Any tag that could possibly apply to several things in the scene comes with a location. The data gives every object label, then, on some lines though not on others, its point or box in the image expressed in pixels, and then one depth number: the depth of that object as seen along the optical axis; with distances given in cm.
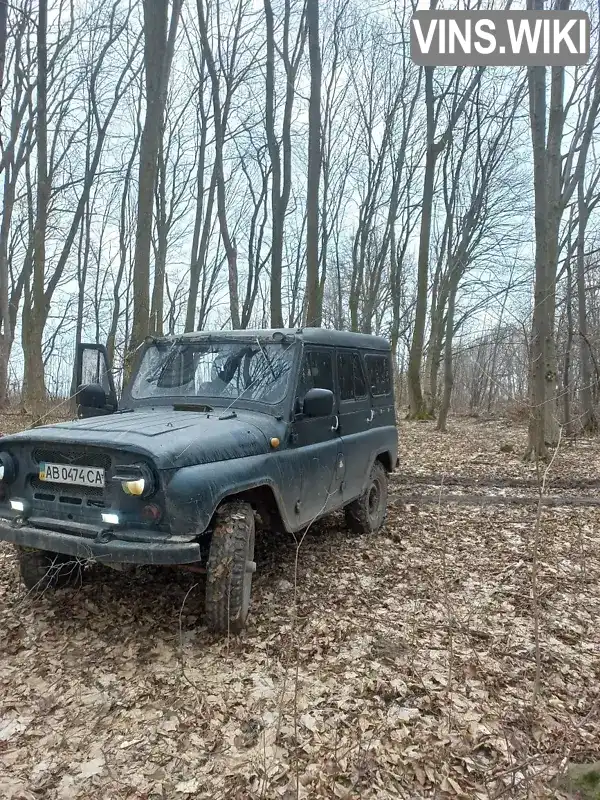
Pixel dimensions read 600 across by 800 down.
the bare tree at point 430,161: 1773
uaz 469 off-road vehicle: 338
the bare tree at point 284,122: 1546
